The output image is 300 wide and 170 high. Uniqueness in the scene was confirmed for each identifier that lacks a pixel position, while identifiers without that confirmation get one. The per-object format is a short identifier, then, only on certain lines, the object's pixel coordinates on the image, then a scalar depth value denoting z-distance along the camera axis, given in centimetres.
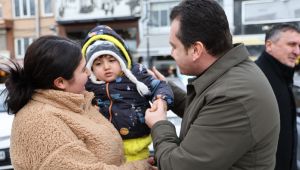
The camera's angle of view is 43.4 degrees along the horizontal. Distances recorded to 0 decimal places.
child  195
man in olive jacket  137
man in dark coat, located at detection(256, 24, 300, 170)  266
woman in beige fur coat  147
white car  411
